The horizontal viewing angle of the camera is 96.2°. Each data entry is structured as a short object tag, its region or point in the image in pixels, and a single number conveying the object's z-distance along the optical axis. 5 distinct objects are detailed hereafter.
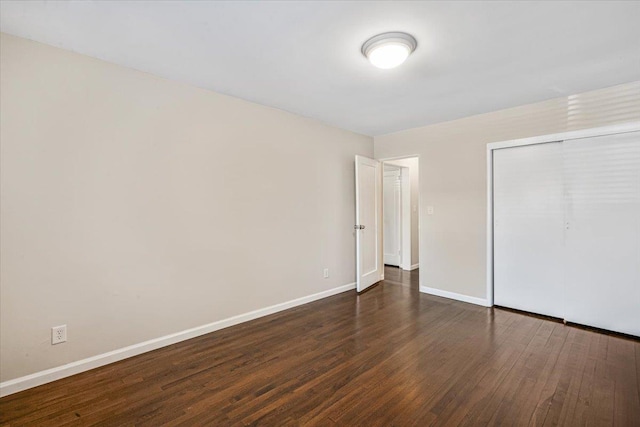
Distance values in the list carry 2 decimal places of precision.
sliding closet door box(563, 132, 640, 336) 2.85
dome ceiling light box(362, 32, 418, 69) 2.04
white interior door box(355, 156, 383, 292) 4.38
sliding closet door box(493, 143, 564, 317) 3.31
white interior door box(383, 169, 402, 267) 6.11
